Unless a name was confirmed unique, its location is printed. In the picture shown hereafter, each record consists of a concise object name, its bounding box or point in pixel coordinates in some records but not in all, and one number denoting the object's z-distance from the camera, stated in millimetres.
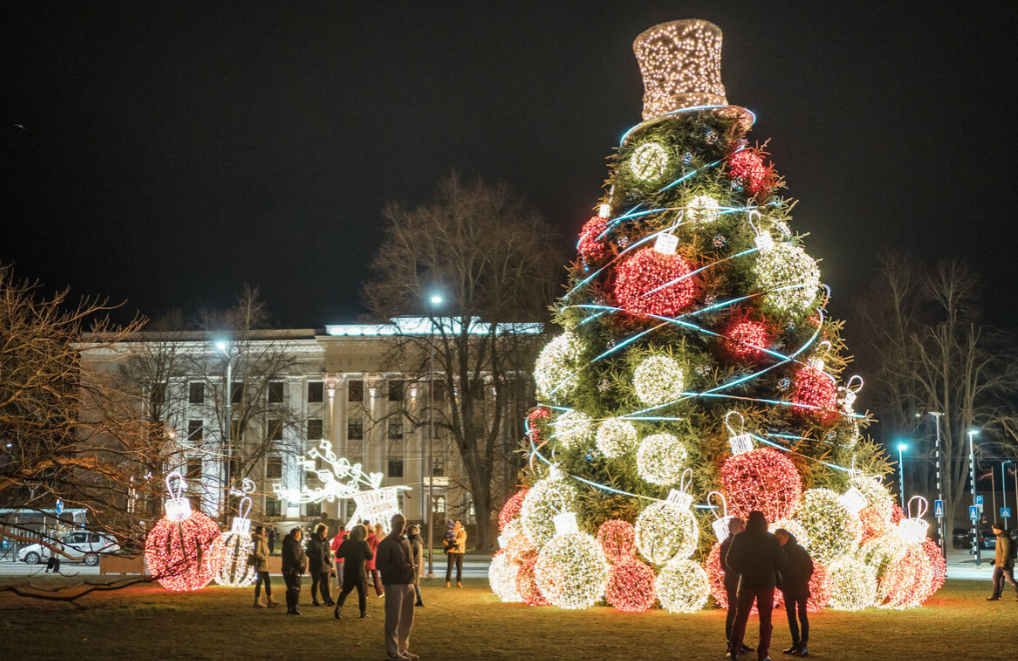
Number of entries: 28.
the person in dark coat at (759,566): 11102
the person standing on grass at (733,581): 11969
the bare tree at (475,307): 39906
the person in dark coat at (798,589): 11906
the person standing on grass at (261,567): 18770
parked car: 37591
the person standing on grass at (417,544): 17420
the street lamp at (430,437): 28573
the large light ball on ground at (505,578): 18094
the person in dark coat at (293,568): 17406
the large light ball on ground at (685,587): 15555
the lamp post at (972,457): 41219
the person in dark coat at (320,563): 18781
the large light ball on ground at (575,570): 16109
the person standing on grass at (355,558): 15805
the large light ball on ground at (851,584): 15961
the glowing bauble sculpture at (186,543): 18906
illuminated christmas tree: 15828
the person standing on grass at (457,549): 23688
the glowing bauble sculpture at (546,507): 17172
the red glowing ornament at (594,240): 18406
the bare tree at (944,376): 46438
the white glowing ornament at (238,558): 22641
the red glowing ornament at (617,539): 16328
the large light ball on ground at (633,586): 15922
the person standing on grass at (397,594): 11539
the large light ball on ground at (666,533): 15641
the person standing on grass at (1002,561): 19000
